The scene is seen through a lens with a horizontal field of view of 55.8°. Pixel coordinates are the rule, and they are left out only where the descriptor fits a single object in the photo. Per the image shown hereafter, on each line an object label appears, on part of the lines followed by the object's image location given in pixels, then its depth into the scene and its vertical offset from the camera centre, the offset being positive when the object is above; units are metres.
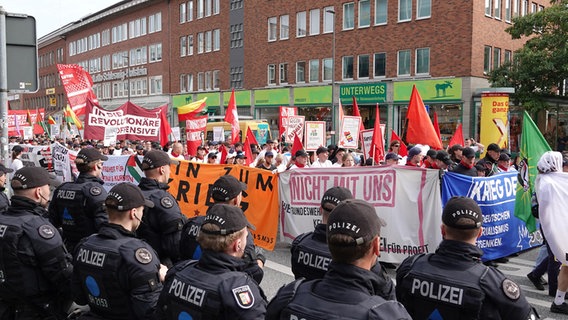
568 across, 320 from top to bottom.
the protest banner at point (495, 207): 7.84 -1.22
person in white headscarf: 5.95 -0.93
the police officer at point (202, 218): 4.34 -0.75
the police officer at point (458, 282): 2.92 -0.87
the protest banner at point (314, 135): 14.07 -0.20
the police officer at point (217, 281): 2.76 -0.82
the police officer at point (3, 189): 5.69 -0.78
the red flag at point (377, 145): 11.15 -0.37
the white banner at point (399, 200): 7.71 -1.06
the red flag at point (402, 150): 13.24 -0.55
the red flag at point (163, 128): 14.27 -0.01
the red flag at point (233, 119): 16.06 +0.26
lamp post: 32.33 +0.97
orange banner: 9.43 -1.17
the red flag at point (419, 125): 10.63 +0.05
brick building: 29.39 +5.16
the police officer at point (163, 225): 4.79 -0.88
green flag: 7.35 -0.50
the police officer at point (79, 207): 5.34 -0.81
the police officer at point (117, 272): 3.29 -0.90
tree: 25.33 +3.25
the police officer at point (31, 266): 3.88 -1.01
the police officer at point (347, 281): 2.22 -0.66
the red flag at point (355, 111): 13.88 +0.44
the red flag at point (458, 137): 13.20 -0.23
